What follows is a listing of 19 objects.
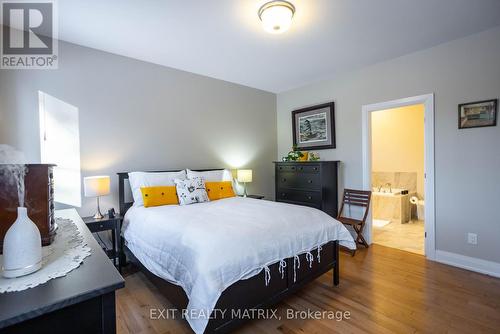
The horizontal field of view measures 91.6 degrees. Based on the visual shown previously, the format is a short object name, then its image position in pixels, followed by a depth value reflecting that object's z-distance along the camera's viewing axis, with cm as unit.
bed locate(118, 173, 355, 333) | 150
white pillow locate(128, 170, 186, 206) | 282
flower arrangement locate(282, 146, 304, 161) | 412
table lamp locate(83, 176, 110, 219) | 251
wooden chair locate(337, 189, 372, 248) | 346
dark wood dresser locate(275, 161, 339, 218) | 364
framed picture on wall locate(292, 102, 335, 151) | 401
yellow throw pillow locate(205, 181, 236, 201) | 327
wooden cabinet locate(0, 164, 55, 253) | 96
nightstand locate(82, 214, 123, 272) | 251
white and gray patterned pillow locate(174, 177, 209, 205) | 291
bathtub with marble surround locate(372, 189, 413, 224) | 479
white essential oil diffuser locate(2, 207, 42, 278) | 77
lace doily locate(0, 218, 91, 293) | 75
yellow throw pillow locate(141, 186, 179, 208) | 272
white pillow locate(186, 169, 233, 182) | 334
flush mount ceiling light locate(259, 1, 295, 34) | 204
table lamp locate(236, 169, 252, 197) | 398
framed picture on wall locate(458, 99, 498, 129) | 256
